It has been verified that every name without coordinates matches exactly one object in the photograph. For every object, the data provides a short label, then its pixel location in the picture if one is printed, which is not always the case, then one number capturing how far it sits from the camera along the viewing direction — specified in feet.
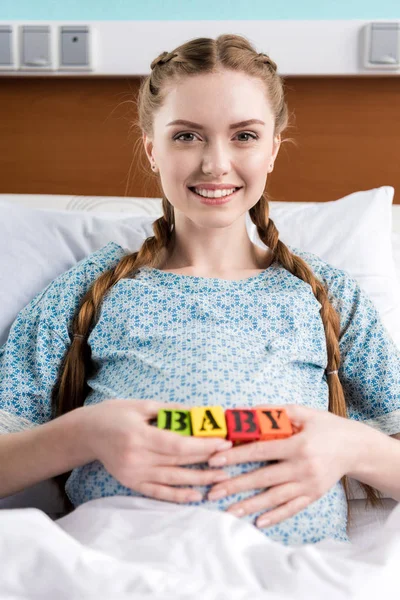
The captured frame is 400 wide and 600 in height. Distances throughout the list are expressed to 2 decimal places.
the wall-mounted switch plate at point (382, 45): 5.68
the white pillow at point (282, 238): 4.48
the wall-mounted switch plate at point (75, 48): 5.92
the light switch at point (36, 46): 5.96
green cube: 2.85
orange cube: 2.84
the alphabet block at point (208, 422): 2.80
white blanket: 2.24
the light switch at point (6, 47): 6.01
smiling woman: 2.95
